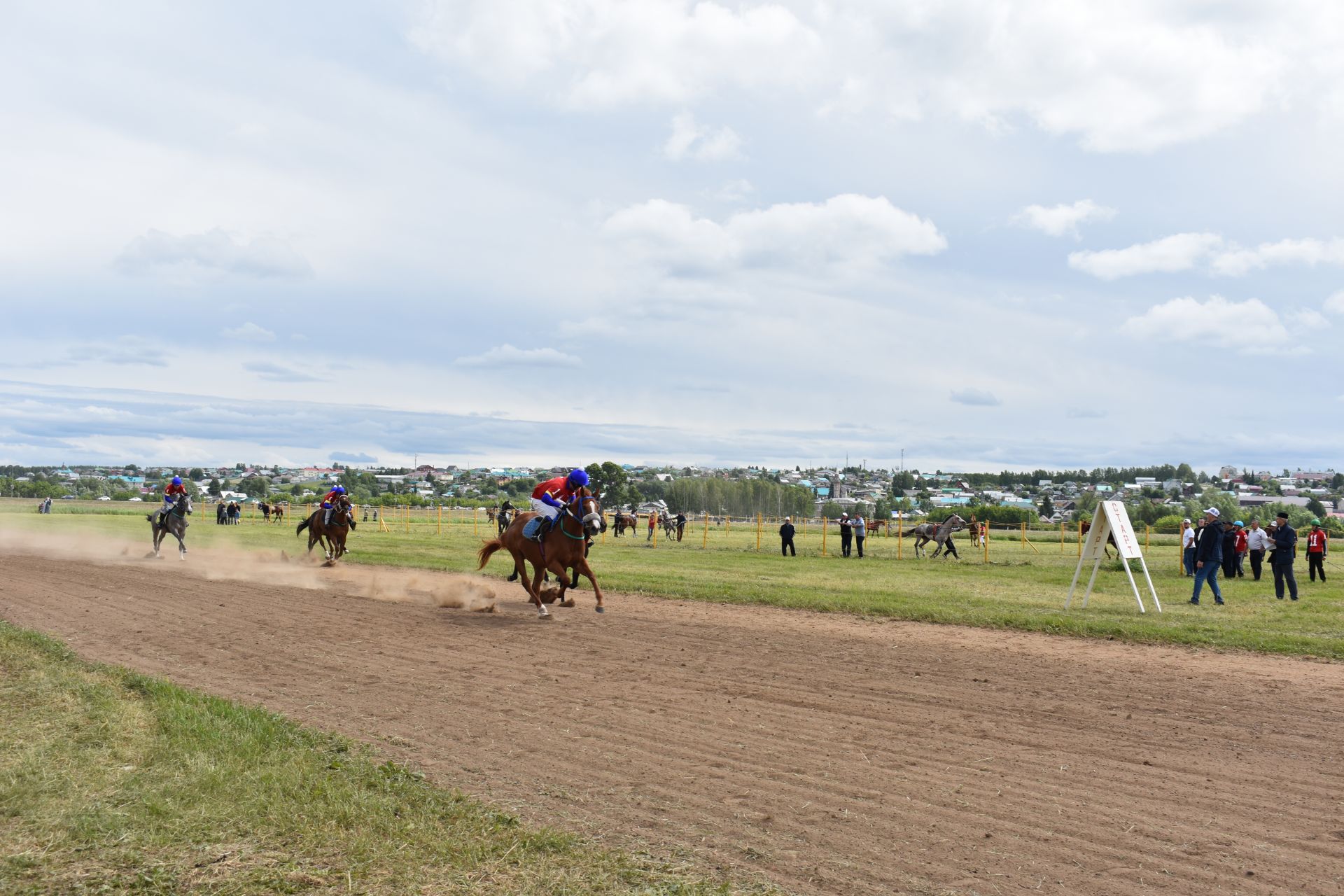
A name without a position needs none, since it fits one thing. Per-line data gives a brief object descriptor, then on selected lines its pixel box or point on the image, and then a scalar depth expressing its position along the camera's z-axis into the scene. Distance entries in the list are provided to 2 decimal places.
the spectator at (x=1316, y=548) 25.23
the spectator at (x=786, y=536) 34.16
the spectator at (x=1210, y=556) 18.67
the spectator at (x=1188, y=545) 26.20
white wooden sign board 17.20
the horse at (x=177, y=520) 26.34
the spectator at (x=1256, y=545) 25.53
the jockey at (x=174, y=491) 25.84
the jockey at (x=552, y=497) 15.85
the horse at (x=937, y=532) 33.41
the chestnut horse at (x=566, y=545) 15.19
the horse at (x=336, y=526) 24.72
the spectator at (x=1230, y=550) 25.88
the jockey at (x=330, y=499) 24.42
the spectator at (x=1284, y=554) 20.66
